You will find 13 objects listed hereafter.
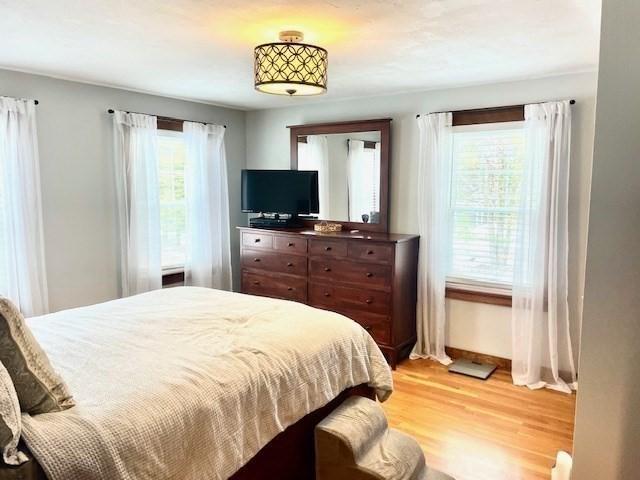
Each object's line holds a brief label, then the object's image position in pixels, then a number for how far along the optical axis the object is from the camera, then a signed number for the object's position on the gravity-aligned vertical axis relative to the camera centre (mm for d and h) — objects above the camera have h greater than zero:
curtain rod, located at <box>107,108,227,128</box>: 4345 +703
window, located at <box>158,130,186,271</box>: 4465 -44
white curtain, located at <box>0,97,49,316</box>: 3338 -102
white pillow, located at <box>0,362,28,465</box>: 1241 -625
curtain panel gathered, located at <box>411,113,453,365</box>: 3932 -272
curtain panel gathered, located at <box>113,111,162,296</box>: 4039 -39
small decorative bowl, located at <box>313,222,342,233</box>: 4406 -327
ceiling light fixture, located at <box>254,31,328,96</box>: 2342 +642
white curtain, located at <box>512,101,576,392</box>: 3432 -484
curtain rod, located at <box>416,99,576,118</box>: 3379 +660
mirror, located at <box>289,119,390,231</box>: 4304 +245
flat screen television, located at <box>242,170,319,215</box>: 4625 +19
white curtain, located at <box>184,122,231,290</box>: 4617 -141
